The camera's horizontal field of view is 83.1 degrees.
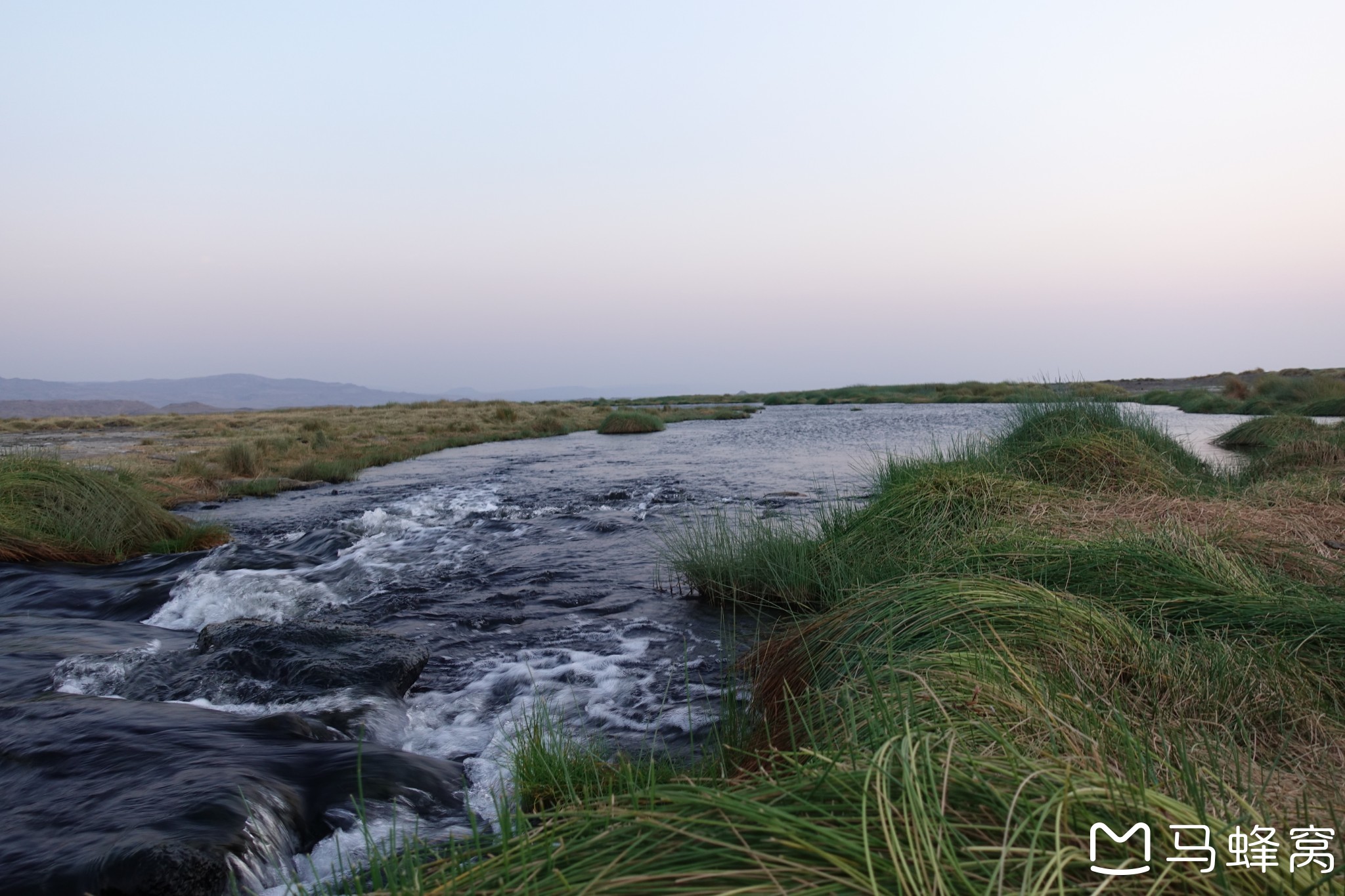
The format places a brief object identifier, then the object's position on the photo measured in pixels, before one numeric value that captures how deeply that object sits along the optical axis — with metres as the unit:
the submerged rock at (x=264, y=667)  4.68
